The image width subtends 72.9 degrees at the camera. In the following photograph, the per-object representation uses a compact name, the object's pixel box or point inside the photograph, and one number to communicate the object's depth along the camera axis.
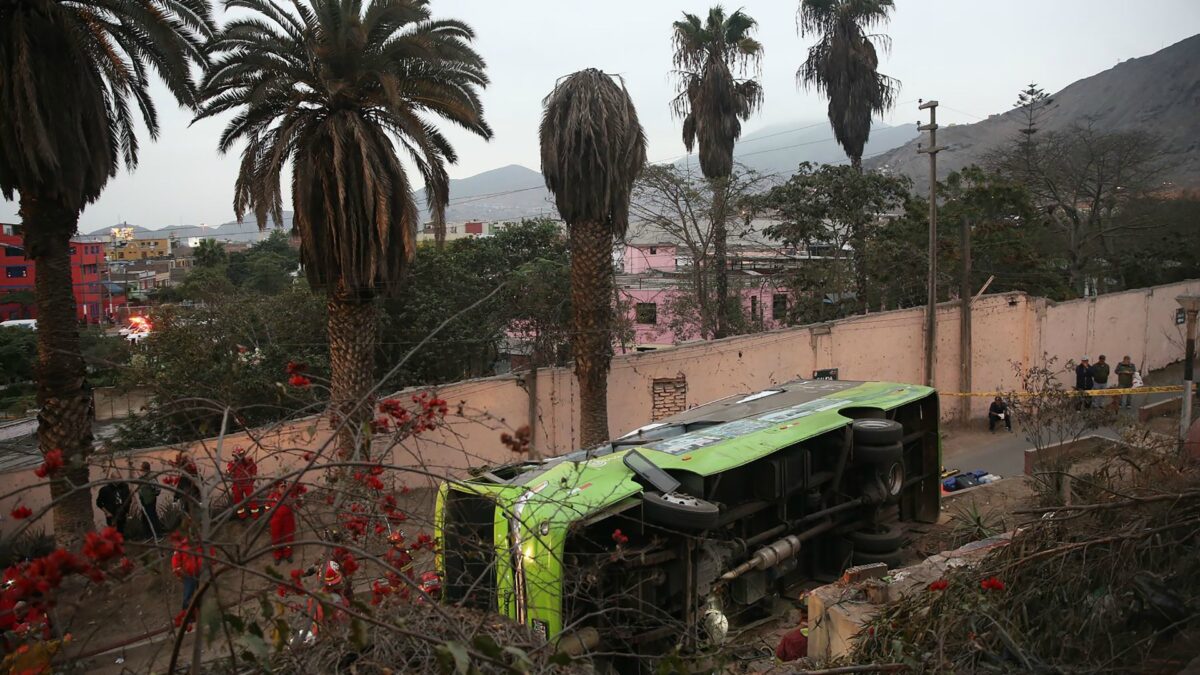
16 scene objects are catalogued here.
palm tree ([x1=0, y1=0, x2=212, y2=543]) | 10.66
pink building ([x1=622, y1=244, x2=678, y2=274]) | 39.09
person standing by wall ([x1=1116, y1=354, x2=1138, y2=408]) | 21.36
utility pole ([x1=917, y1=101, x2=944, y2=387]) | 19.69
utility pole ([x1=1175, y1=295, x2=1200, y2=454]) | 14.03
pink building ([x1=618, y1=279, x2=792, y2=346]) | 26.64
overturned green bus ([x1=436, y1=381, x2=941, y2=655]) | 6.56
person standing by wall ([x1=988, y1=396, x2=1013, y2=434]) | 19.72
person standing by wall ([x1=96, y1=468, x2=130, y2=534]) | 11.00
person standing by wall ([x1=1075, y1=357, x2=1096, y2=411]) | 20.94
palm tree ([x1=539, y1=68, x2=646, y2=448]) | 14.41
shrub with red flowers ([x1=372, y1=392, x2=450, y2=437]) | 4.82
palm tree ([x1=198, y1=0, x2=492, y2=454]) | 12.70
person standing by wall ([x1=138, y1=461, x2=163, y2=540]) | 10.51
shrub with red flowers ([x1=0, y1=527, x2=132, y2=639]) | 2.77
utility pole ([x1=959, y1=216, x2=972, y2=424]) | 21.42
